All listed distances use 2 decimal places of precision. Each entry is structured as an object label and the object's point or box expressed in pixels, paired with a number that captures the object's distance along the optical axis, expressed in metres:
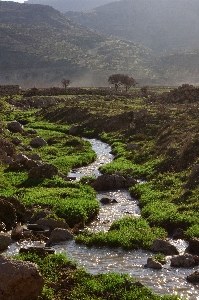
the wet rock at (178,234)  21.77
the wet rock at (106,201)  28.47
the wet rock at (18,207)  23.80
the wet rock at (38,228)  22.13
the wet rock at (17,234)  21.20
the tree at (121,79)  126.94
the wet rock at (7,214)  22.68
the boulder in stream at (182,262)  18.03
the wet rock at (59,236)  20.97
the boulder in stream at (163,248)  19.59
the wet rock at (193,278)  16.62
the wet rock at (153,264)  17.86
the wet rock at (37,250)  18.64
